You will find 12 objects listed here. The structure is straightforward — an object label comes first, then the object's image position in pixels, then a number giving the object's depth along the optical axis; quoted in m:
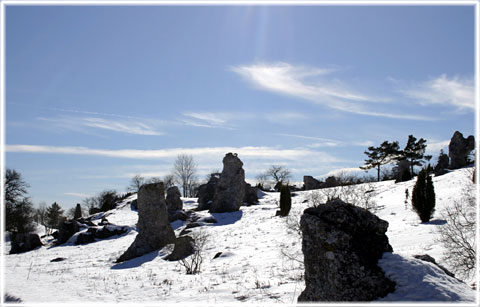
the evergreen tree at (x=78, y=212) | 41.32
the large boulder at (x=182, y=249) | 14.09
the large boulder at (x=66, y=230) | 26.02
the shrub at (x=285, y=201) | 24.83
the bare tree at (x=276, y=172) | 75.56
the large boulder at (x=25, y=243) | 24.55
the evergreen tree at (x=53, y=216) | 44.36
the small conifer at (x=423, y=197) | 15.51
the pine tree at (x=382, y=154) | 51.81
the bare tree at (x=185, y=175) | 62.94
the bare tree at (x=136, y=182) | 74.75
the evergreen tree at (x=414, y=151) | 49.37
